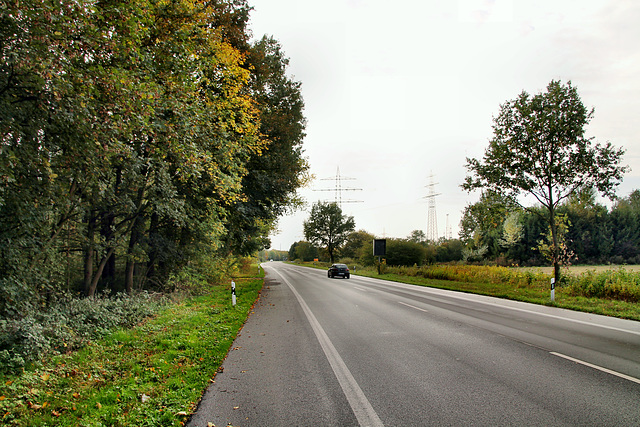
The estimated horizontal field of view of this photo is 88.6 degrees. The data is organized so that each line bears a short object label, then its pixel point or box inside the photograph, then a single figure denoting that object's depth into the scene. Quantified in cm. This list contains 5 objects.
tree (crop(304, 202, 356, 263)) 6900
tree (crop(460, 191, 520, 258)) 1894
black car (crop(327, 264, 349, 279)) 2981
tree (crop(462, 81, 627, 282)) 1623
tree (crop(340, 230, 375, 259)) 6974
